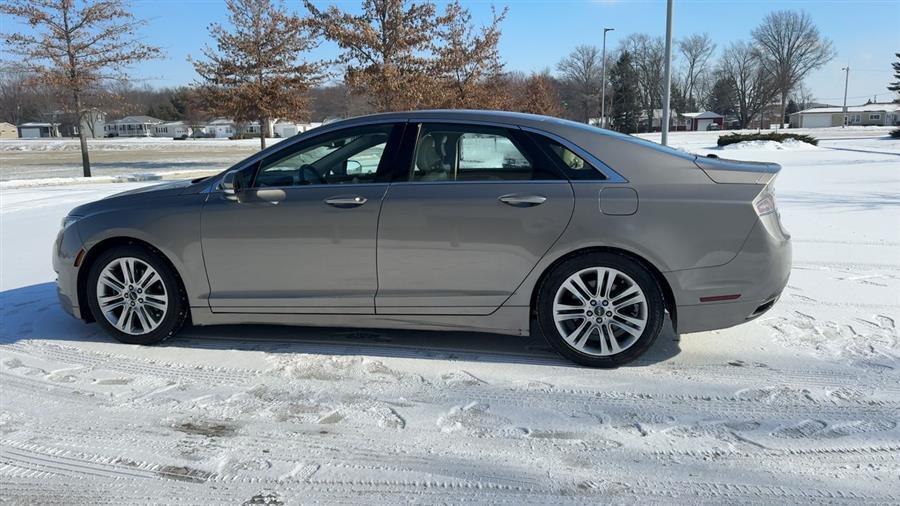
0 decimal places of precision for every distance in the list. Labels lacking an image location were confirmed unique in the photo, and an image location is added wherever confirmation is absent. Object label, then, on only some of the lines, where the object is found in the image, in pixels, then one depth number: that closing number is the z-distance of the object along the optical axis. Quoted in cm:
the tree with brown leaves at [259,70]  2588
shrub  3391
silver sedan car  391
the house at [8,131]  10160
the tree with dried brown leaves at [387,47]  2128
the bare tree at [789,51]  8669
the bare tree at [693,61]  10056
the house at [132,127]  11799
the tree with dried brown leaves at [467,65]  2331
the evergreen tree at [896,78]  6812
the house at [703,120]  9519
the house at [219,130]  11256
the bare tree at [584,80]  7800
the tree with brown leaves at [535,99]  3538
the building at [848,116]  10338
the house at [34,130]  11016
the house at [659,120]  8994
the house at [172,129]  11229
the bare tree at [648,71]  8856
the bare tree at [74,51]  2086
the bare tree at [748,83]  8906
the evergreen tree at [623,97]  7438
